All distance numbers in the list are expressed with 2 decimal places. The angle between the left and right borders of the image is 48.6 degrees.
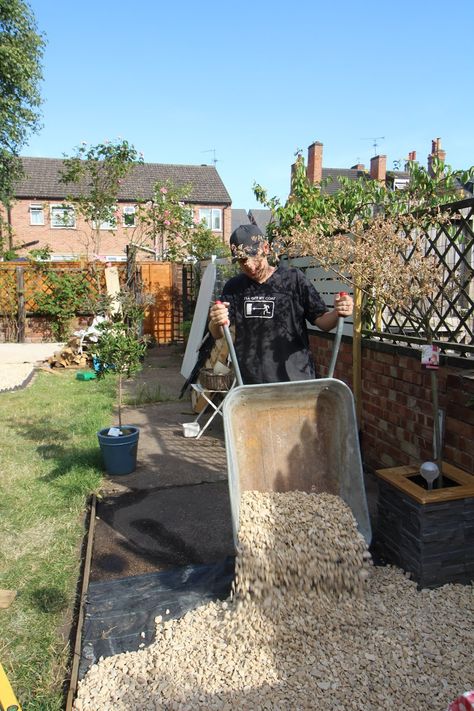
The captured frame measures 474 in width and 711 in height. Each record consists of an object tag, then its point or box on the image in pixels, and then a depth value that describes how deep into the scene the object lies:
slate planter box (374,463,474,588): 2.46
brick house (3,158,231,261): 26.09
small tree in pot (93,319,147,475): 4.28
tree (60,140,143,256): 14.41
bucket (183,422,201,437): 5.48
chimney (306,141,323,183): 26.91
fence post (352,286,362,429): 4.21
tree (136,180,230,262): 13.28
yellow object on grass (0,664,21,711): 1.31
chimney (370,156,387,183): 27.78
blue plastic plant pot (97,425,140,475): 4.25
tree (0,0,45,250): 13.85
